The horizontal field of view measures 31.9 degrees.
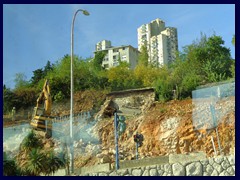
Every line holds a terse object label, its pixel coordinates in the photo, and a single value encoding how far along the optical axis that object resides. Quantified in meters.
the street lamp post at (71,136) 13.80
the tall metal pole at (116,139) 13.24
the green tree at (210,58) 22.15
